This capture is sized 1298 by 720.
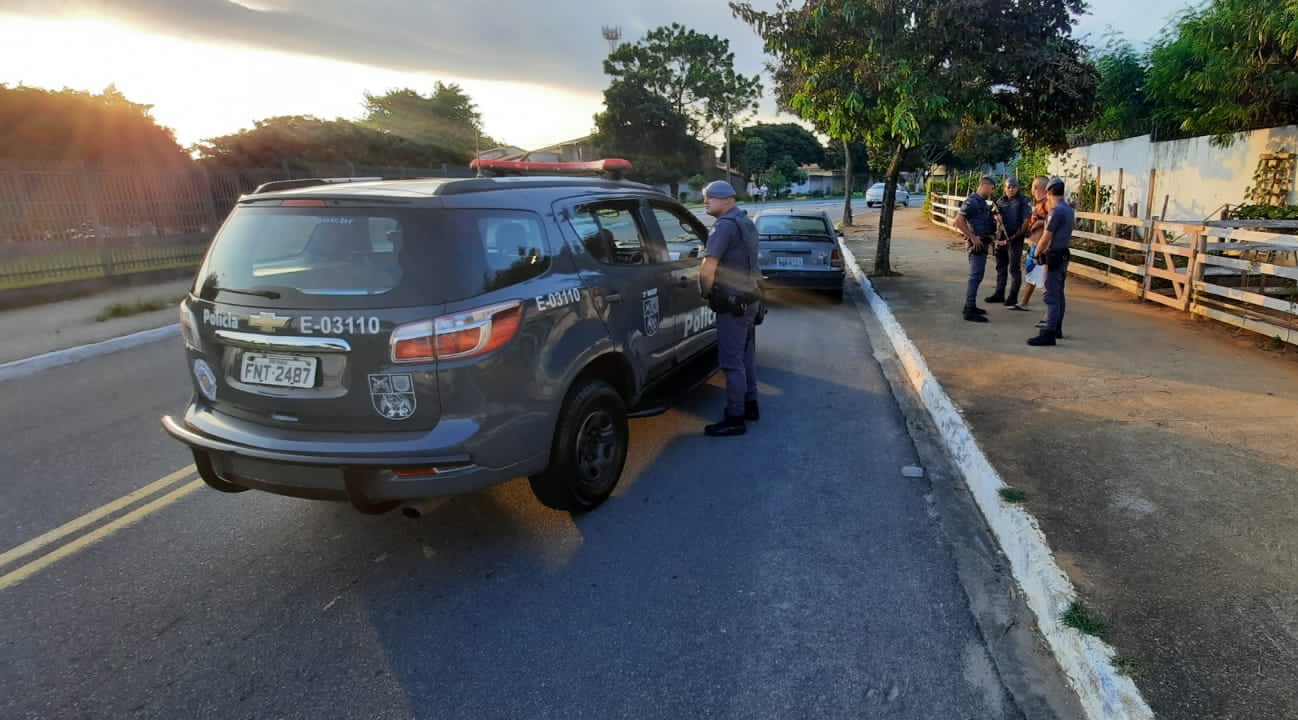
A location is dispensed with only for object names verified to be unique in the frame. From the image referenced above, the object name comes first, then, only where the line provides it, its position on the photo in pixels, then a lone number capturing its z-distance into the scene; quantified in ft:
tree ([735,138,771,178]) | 210.18
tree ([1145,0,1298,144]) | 35.35
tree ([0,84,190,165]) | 69.36
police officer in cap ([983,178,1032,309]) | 29.63
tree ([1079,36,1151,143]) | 56.95
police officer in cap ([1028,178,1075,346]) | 23.79
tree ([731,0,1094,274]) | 33.14
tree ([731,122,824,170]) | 224.74
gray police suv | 10.04
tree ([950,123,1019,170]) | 103.65
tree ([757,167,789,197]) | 200.75
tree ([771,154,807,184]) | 214.28
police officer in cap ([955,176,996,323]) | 28.48
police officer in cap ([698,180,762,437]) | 16.22
